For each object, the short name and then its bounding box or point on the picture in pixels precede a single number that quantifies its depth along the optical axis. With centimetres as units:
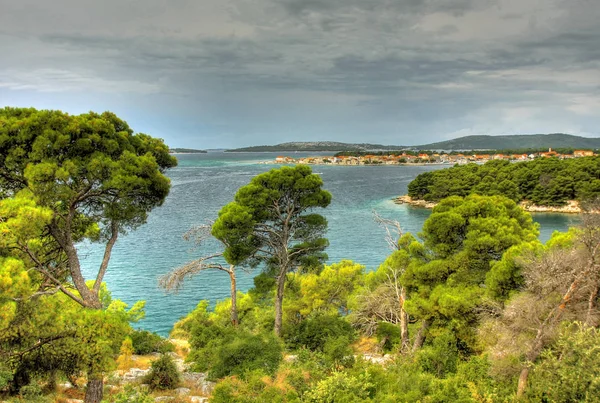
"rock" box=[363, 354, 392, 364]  1462
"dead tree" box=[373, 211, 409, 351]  1636
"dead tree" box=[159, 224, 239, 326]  1568
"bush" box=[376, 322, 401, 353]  1779
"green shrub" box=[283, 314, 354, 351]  1585
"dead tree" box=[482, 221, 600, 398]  962
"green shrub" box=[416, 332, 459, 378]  1230
